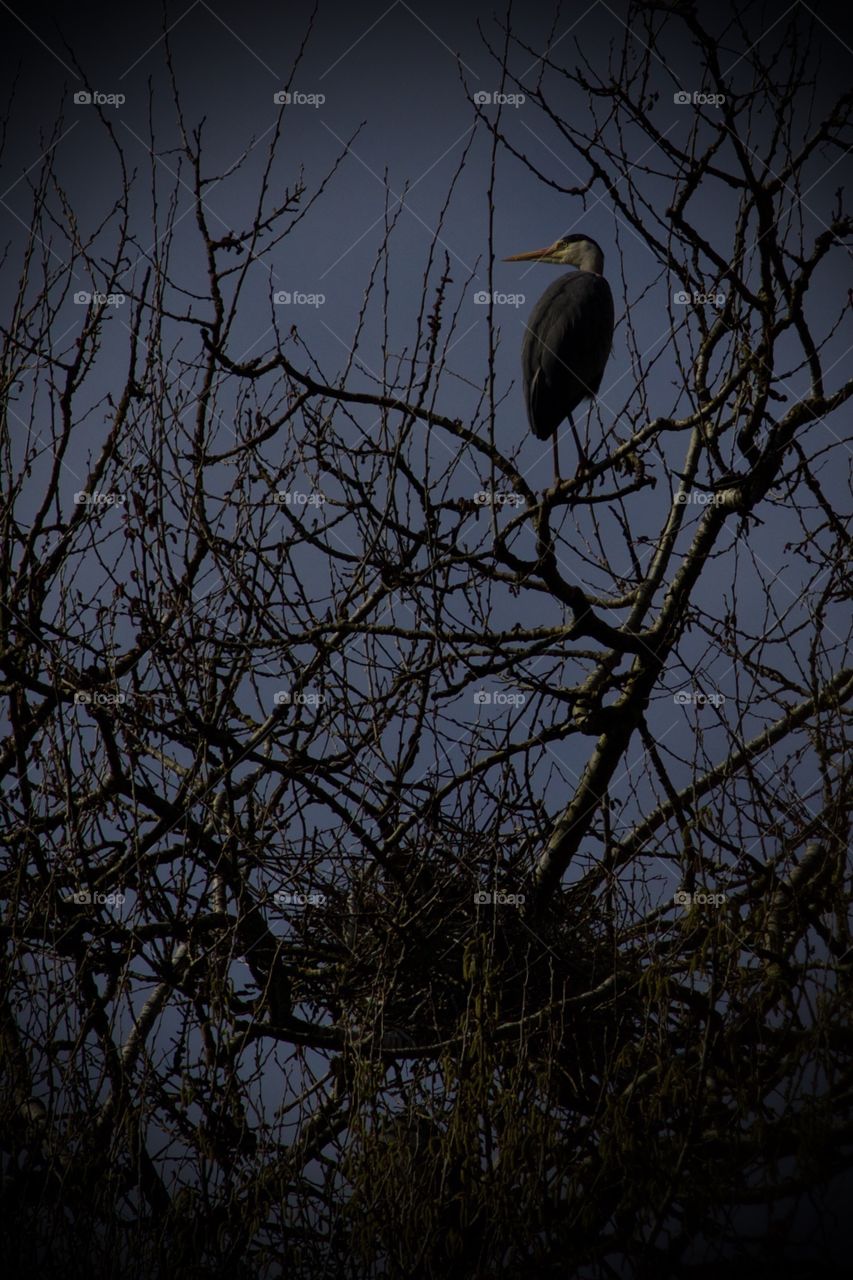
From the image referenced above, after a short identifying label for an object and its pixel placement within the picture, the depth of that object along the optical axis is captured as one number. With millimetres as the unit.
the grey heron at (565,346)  13602
